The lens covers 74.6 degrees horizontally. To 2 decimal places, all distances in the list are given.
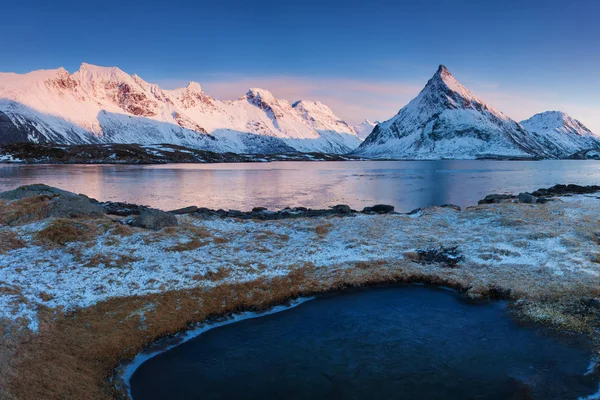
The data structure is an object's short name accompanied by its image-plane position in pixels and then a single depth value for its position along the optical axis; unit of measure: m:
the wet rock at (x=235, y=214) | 43.80
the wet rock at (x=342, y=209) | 44.97
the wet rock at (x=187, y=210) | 42.56
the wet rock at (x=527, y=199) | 43.19
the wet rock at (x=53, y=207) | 29.34
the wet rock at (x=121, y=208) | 43.22
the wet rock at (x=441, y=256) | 24.65
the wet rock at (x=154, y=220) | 28.66
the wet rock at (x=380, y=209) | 46.21
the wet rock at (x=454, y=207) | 41.35
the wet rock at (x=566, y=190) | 58.17
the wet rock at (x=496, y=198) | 49.59
